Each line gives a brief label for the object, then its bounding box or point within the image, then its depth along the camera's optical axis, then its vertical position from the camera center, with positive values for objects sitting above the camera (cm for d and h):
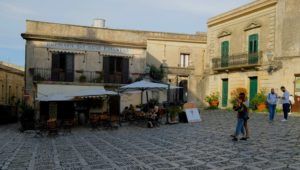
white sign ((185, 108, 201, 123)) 1817 -131
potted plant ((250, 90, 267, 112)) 2212 -69
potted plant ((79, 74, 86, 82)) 2450 +69
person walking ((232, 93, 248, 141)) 1093 -66
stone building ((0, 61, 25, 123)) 3366 +20
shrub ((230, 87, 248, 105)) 2462 -18
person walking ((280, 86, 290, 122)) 1617 -49
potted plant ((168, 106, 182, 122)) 1822 -112
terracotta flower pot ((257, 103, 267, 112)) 2205 -100
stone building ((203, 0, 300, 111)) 2202 +297
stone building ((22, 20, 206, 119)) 2359 +227
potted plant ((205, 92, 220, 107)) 2638 -74
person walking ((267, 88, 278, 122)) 1628 -54
